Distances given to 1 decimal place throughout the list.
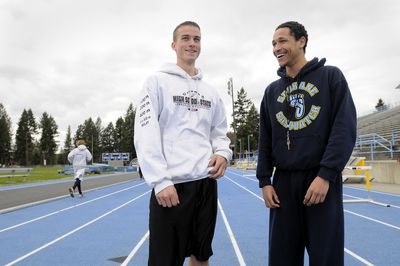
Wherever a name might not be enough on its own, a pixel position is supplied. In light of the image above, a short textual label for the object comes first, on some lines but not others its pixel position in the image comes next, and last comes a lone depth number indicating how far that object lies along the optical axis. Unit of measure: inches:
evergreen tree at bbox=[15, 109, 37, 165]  3619.6
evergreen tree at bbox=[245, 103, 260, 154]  3255.4
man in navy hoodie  79.0
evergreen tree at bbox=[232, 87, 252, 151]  3243.1
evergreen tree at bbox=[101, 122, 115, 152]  3988.7
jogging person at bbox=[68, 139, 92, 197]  444.1
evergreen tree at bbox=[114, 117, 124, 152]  3685.8
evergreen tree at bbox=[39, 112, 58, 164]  3762.3
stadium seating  757.9
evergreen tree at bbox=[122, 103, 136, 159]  3425.2
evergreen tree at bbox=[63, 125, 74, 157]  4431.6
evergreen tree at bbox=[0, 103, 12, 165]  3282.5
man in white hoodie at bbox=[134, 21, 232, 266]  76.0
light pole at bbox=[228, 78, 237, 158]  2232.8
